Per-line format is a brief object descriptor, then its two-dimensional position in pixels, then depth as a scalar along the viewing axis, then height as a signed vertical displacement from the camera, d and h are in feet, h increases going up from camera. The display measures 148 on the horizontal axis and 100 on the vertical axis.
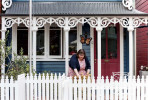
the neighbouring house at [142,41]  42.60 +1.83
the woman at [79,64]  27.91 -1.05
